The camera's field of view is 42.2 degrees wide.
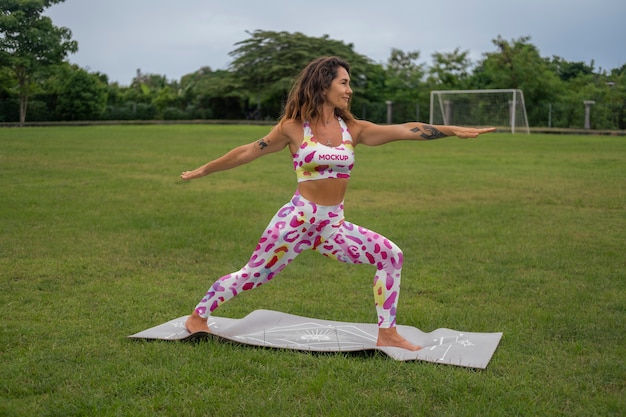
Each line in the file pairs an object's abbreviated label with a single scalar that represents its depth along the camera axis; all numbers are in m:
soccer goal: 42.16
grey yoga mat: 5.50
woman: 5.55
